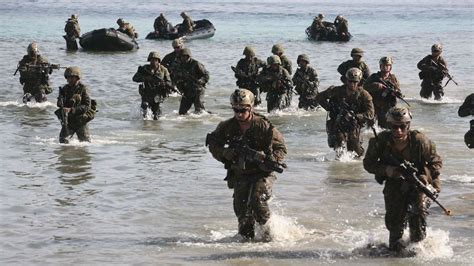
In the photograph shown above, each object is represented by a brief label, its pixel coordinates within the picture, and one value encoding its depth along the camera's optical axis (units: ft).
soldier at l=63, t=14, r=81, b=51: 146.82
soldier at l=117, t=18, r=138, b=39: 151.64
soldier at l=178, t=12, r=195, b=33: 163.32
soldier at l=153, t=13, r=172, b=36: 166.30
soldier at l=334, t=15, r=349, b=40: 164.25
